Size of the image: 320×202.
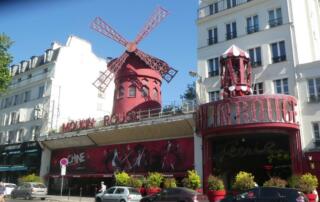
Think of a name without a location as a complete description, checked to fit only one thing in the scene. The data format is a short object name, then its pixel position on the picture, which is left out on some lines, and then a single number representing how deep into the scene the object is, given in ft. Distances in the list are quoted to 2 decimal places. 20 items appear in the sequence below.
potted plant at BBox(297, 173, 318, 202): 64.08
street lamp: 89.92
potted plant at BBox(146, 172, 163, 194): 84.81
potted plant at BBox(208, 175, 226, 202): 74.08
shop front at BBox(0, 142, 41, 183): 126.21
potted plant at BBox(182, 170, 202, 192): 77.61
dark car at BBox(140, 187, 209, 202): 56.44
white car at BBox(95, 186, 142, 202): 71.10
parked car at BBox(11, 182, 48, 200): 92.46
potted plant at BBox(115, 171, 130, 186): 90.74
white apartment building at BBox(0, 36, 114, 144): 130.72
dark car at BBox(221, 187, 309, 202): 42.88
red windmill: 114.01
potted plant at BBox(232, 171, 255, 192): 68.81
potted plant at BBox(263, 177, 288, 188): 64.73
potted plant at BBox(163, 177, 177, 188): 81.51
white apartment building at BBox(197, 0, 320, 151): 75.10
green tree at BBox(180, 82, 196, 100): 150.83
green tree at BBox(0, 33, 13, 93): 86.79
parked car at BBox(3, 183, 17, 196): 107.76
